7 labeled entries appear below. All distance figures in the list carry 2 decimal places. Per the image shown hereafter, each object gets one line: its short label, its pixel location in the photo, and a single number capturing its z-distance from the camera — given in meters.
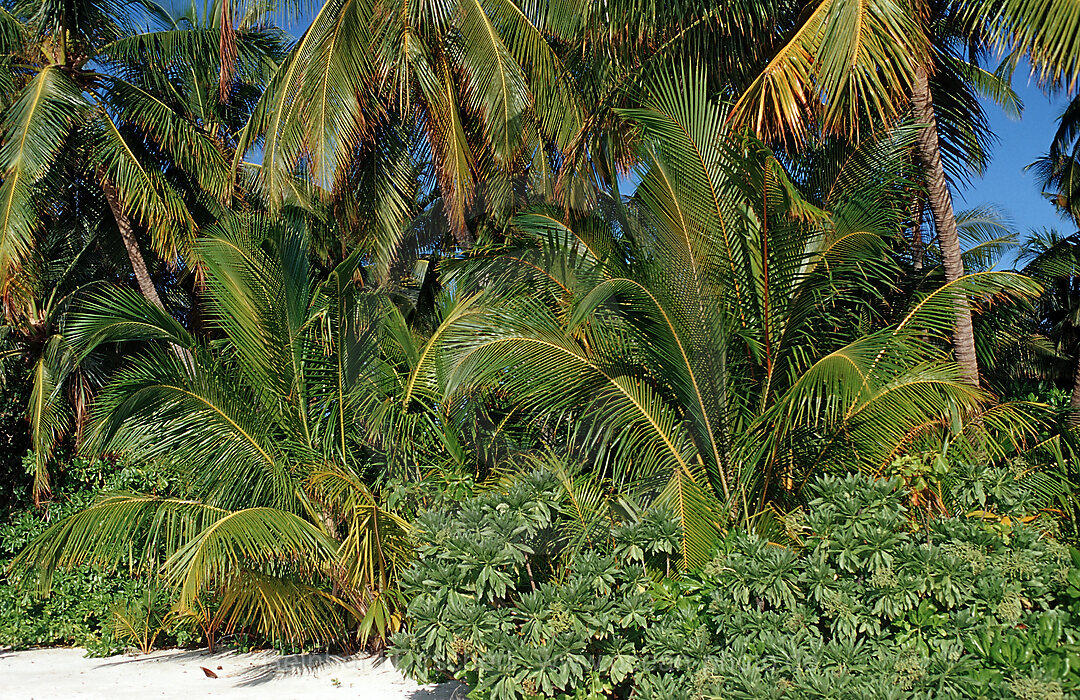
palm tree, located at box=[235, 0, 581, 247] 8.08
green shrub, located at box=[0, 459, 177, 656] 8.46
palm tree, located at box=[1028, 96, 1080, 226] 16.39
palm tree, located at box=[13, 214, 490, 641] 6.25
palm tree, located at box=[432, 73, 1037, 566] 5.24
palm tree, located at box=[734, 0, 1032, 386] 5.79
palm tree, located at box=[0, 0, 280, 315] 8.53
